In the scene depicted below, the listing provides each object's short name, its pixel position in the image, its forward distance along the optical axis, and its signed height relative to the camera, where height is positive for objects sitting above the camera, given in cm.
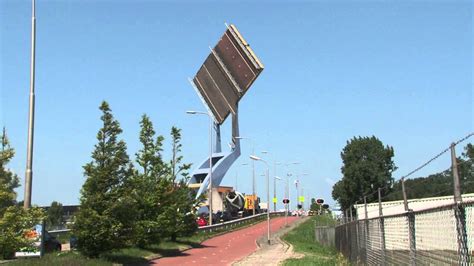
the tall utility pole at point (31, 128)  1781 +303
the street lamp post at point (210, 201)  5126 +162
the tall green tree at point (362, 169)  7406 +613
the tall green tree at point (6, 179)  1734 +137
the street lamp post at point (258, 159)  4962 +527
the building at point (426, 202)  851 +28
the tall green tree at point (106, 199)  2275 +91
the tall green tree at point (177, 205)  3403 +98
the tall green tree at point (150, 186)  3039 +198
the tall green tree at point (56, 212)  5183 +124
